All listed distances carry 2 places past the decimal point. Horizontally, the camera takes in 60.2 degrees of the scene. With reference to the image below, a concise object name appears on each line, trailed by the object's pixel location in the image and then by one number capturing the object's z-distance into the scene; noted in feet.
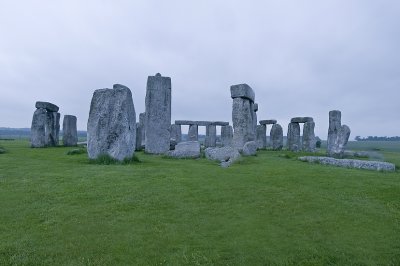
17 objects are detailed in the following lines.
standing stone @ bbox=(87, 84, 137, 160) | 39.93
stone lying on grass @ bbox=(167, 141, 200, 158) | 48.42
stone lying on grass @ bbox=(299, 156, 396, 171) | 40.47
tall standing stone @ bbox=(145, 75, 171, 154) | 57.16
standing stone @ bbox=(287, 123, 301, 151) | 83.37
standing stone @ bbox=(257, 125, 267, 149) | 99.04
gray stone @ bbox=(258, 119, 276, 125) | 98.12
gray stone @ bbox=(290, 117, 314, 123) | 82.84
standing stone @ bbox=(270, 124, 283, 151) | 92.48
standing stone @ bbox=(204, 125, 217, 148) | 110.93
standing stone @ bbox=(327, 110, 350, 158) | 62.80
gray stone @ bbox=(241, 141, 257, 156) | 56.53
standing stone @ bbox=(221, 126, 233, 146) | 111.26
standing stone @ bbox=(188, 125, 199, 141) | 113.70
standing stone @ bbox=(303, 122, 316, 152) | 80.02
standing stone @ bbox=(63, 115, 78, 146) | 82.17
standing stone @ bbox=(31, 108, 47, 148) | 71.15
